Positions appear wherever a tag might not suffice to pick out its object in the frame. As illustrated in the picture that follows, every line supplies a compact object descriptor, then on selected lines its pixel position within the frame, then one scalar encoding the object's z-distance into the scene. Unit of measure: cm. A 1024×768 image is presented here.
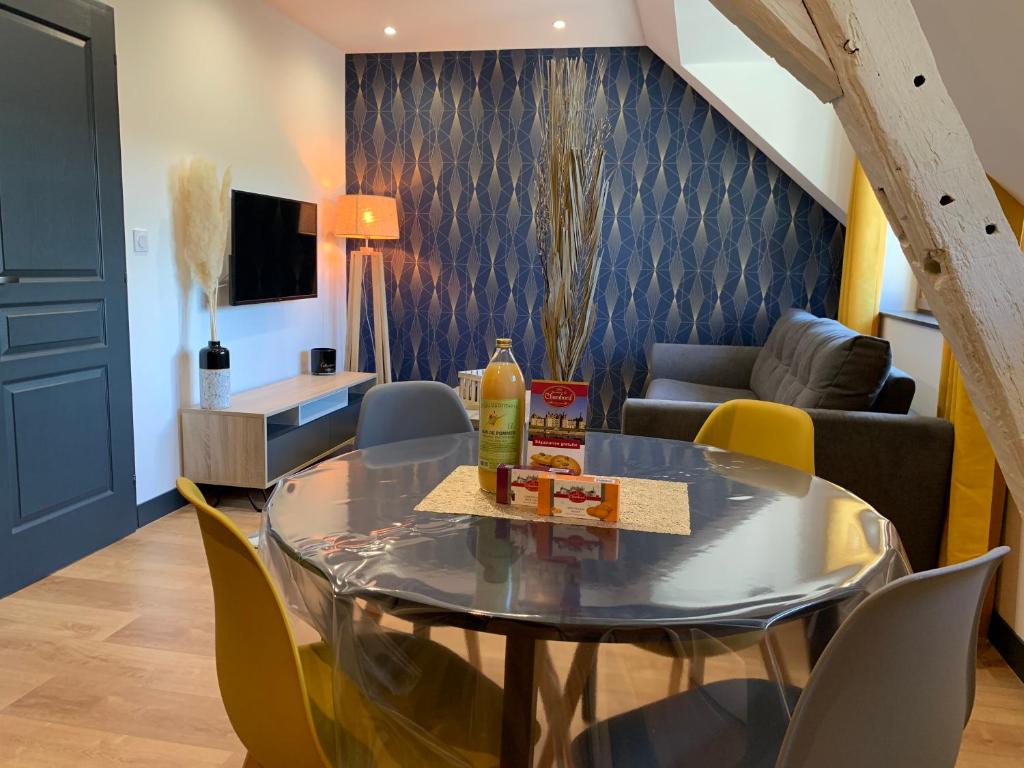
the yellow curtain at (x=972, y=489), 259
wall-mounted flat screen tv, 403
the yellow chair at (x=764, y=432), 215
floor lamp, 504
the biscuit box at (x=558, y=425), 149
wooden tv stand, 371
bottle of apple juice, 149
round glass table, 105
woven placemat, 140
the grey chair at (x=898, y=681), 91
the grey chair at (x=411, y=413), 240
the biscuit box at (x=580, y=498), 140
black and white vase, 372
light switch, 336
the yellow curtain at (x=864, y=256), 438
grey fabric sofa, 276
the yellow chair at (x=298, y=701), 115
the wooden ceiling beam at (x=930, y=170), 150
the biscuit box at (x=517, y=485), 146
